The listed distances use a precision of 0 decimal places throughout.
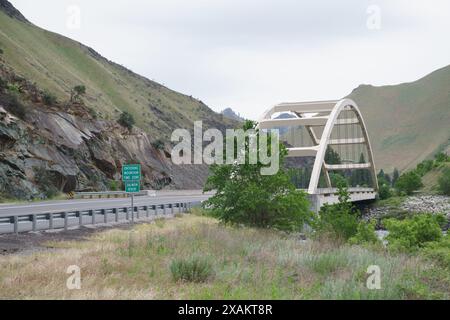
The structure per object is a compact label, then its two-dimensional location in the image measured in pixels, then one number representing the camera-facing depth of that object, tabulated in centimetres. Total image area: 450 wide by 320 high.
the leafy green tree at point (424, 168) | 12873
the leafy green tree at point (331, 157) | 10556
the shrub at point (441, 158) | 13475
